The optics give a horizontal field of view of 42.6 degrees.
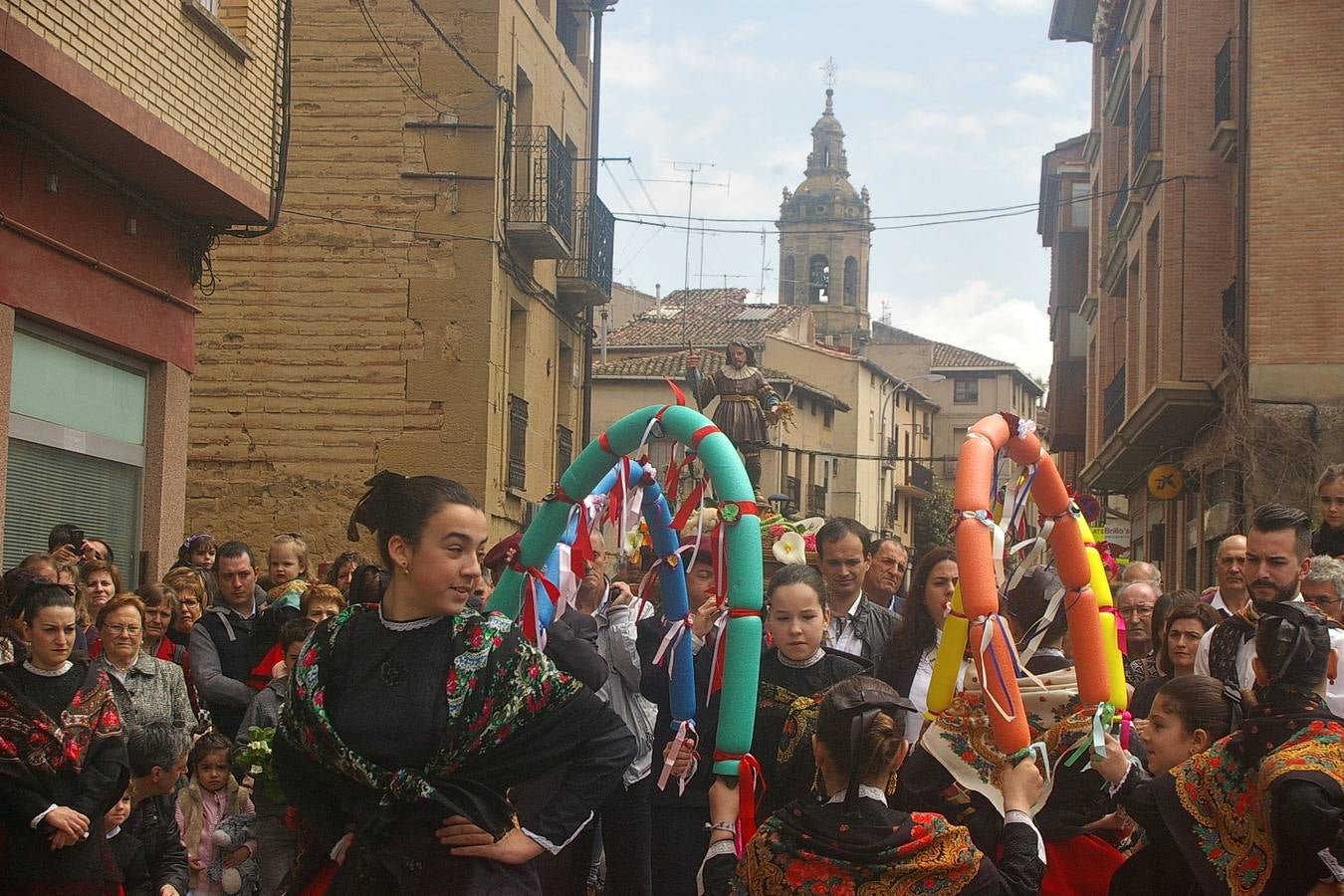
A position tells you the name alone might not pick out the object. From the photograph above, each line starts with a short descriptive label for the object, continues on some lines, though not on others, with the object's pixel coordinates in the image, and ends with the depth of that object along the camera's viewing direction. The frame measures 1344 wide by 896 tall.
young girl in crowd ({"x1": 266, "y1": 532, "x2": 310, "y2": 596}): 10.73
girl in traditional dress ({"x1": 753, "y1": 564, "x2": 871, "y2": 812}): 6.46
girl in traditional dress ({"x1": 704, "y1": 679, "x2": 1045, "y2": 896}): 4.41
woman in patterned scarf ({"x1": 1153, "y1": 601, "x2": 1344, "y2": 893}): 4.30
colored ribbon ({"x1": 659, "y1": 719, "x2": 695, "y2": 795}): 6.73
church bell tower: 102.25
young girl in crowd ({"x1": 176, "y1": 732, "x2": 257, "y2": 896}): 8.62
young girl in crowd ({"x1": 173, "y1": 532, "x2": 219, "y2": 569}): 11.48
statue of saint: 14.83
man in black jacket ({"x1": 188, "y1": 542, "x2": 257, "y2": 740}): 9.21
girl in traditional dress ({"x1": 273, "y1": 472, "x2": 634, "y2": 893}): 4.23
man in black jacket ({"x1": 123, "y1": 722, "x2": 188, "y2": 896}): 7.74
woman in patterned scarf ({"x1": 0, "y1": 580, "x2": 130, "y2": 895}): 6.66
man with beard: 6.63
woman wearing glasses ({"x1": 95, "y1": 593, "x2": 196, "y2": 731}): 8.34
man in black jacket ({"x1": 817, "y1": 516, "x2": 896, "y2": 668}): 7.82
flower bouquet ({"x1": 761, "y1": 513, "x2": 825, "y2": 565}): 11.55
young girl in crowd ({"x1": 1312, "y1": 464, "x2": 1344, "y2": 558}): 8.91
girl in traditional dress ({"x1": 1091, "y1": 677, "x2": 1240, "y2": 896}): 4.89
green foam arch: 6.26
